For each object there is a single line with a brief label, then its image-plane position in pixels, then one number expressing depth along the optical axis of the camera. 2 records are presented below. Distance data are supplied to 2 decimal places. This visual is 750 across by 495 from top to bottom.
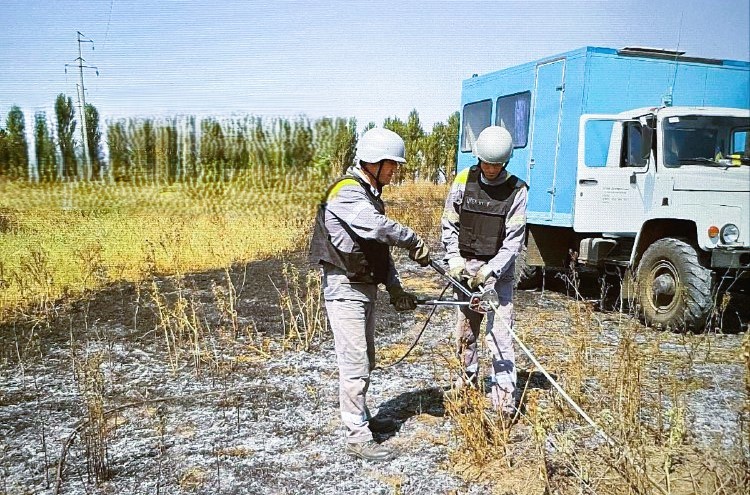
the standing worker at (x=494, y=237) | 3.06
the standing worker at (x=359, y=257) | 2.74
